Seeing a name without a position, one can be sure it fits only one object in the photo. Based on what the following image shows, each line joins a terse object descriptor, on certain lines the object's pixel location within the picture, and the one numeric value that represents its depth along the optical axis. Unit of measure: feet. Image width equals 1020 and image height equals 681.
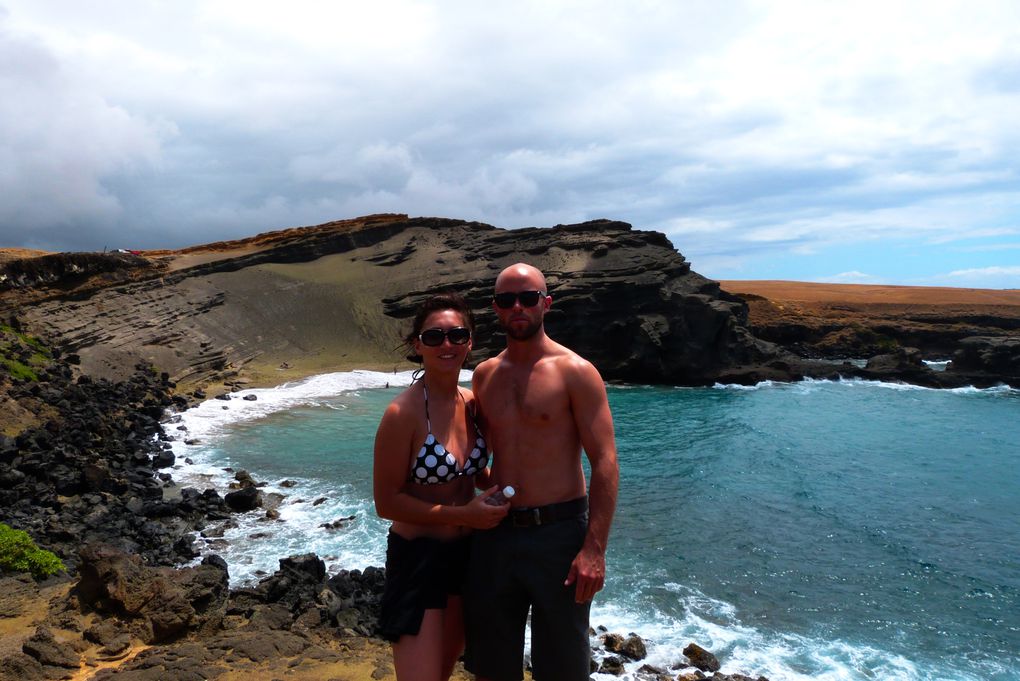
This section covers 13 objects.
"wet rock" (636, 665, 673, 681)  27.63
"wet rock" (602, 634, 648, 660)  29.40
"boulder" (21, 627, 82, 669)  20.15
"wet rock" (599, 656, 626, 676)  27.99
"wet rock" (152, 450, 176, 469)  58.49
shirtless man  12.74
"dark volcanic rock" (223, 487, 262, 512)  47.91
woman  12.69
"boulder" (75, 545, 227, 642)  23.49
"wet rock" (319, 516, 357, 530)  44.55
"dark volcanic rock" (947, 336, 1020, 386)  141.38
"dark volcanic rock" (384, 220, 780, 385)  139.85
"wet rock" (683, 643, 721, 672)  28.84
